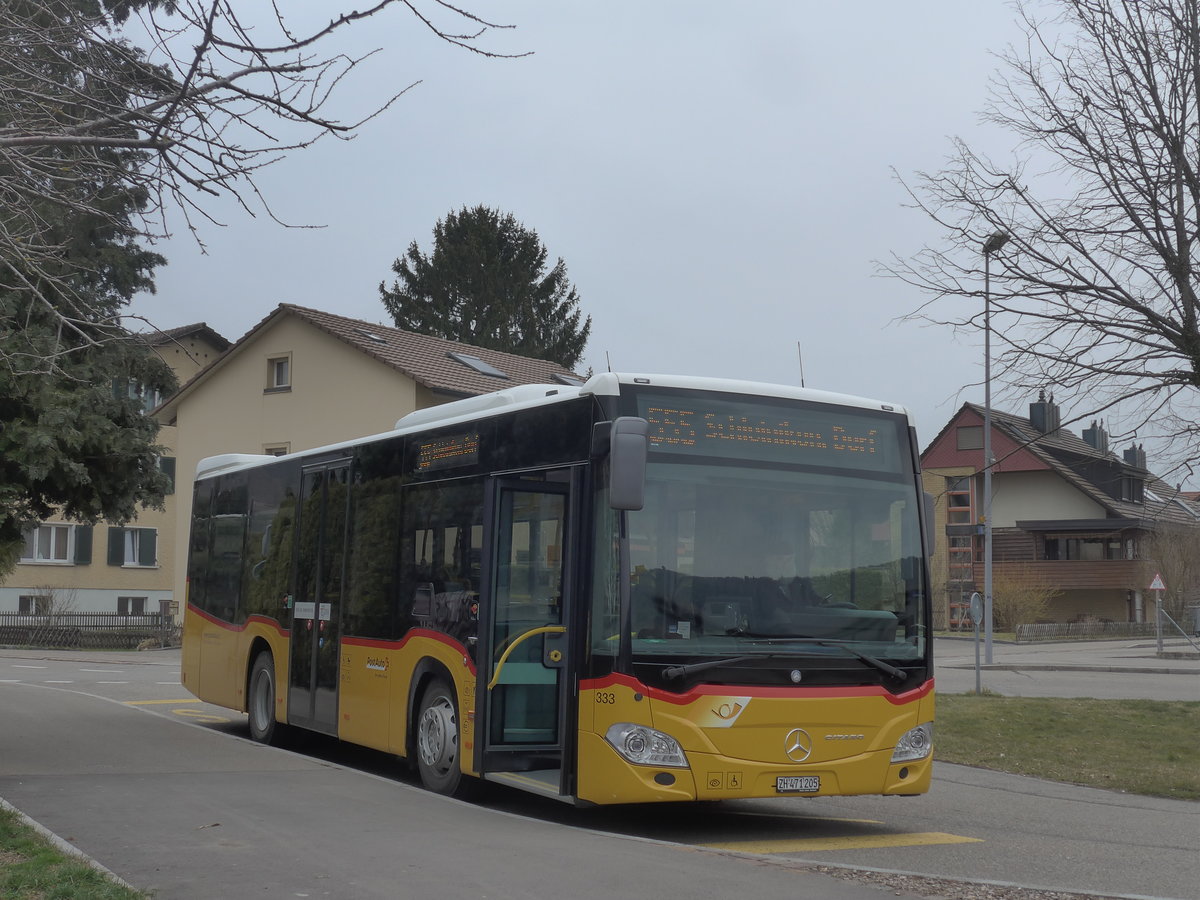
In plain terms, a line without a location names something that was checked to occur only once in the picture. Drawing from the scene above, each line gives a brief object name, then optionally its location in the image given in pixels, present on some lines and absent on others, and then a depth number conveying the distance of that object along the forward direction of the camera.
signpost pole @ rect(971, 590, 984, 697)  21.83
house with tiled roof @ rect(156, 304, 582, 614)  40.09
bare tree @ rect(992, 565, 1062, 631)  55.50
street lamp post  15.38
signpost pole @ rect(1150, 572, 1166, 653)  36.10
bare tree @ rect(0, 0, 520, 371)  6.28
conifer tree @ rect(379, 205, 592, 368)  67.62
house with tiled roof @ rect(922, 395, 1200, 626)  61.62
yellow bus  9.11
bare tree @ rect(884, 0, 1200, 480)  14.59
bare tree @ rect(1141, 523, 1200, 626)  56.03
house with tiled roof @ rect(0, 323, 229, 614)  50.81
